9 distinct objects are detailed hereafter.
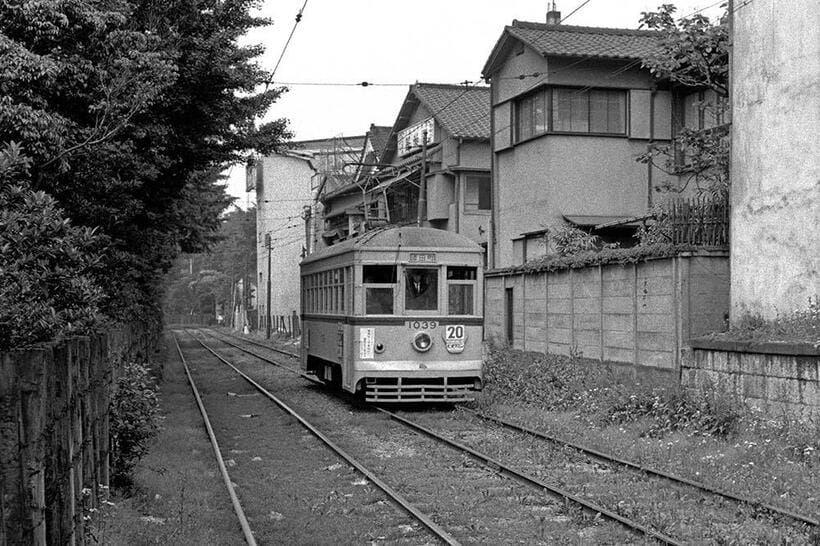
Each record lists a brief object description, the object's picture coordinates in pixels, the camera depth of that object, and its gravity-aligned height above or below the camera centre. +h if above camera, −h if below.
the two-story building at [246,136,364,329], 62.44 +6.73
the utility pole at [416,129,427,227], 24.41 +3.35
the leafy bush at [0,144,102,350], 5.77 +0.28
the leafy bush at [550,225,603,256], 20.59 +1.50
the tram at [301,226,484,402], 15.18 -0.10
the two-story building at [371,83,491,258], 31.80 +4.99
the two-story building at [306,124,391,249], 39.81 +5.07
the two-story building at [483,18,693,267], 22.91 +4.34
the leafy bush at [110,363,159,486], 9.41 -1.17
